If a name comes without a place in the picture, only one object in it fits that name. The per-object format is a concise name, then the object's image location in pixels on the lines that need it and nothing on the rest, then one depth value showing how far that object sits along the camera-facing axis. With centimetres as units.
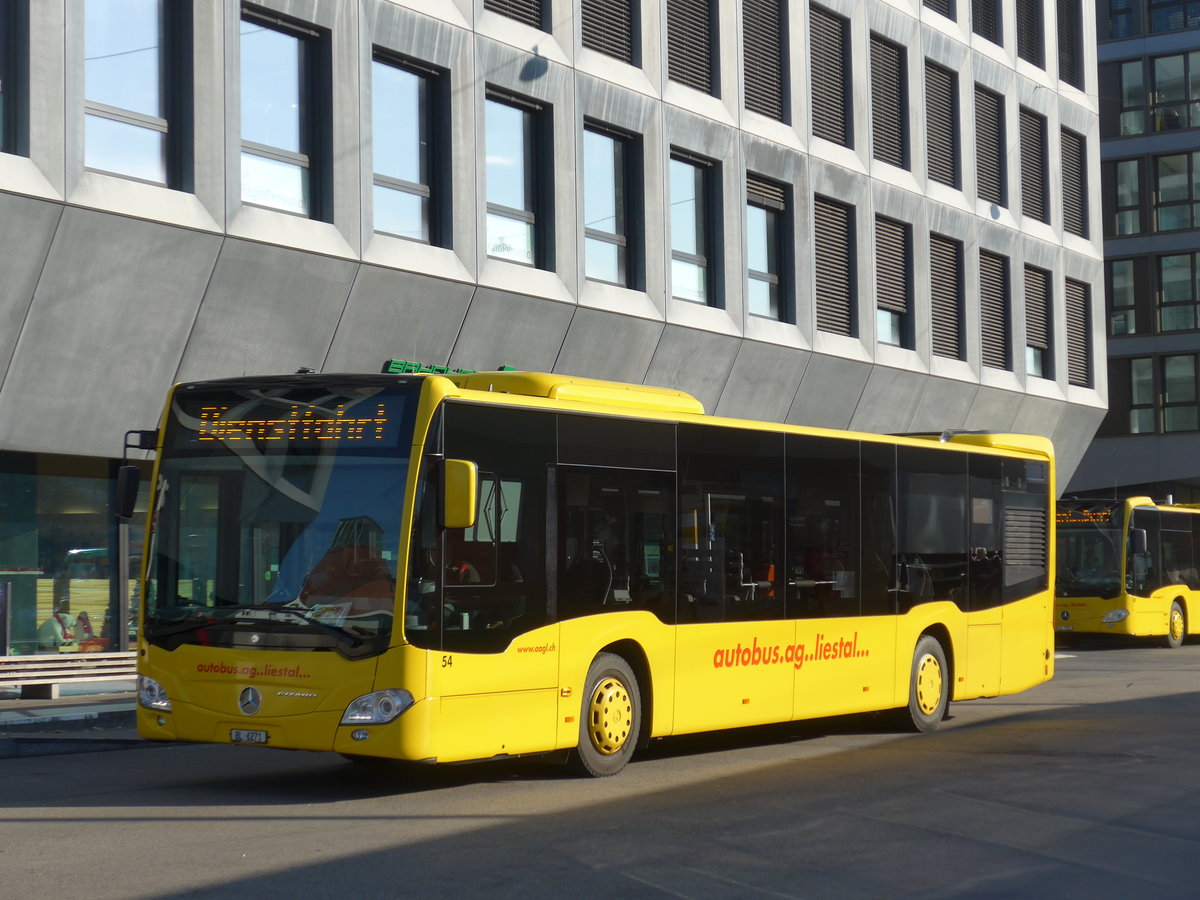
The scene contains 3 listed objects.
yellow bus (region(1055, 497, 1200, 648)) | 2961
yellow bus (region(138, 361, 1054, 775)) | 980
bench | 1694
